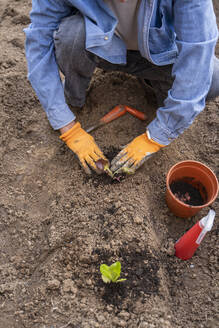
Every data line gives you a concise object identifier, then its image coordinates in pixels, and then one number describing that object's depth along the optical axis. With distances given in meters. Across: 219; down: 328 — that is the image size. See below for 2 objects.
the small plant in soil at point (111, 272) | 1.29
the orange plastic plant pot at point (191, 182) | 1.55
